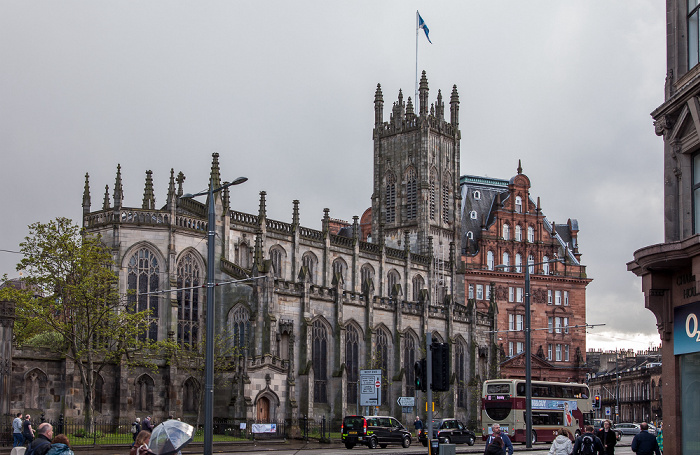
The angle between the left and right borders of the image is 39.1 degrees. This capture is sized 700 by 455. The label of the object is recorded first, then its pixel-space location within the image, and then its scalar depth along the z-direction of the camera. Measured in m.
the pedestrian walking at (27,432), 35.16
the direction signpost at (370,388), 45.69
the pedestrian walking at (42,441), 15.08
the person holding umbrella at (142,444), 13.29
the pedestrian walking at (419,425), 57.56
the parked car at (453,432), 53.06
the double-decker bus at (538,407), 53.19
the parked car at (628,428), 79.38
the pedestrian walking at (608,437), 23.90
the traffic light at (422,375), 23.77
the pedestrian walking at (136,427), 41.81
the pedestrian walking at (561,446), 20.94
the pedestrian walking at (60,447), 14.25
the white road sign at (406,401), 54.44
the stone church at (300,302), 54.19
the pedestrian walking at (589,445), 21.53
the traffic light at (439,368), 23.69
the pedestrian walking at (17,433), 36.97
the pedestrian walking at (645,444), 22.02
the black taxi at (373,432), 48.72
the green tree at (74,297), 48.62
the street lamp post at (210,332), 23.67
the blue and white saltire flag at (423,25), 90.25
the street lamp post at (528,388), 40.12
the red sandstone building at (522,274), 96.75
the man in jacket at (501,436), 22.19
